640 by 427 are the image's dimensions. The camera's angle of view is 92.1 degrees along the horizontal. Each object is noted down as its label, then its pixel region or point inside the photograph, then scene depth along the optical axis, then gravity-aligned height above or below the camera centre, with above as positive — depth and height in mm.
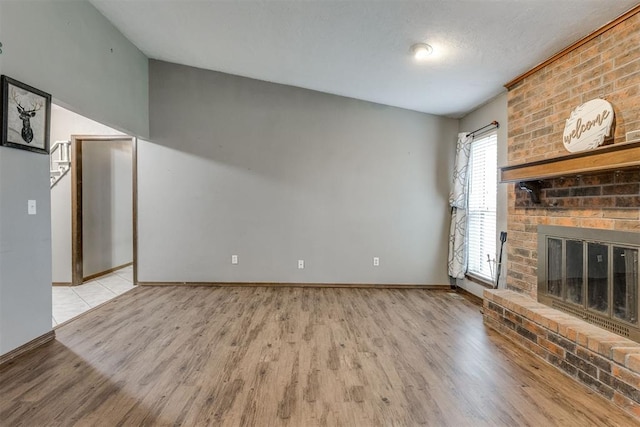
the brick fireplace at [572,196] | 1885 +125
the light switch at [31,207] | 2414 +32
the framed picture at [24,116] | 2205 +725
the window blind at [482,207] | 3557 +57
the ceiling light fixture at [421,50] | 2639 +1421
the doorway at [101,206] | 4324 +86
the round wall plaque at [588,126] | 2062 +610
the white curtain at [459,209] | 3970 +38
